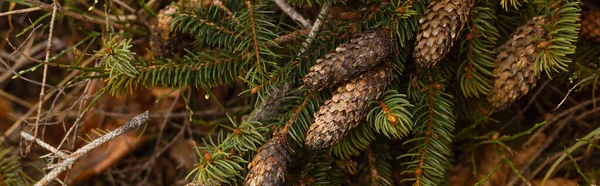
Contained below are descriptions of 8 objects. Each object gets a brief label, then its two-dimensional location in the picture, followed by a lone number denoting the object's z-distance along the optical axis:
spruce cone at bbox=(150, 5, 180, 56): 1.25
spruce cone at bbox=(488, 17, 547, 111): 1.05
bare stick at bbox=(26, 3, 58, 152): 1.16
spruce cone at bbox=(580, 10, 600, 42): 1.19
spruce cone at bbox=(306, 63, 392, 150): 0.98
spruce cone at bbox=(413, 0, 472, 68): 0.99
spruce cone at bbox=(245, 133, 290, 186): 0.99
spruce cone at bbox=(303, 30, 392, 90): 0.98
